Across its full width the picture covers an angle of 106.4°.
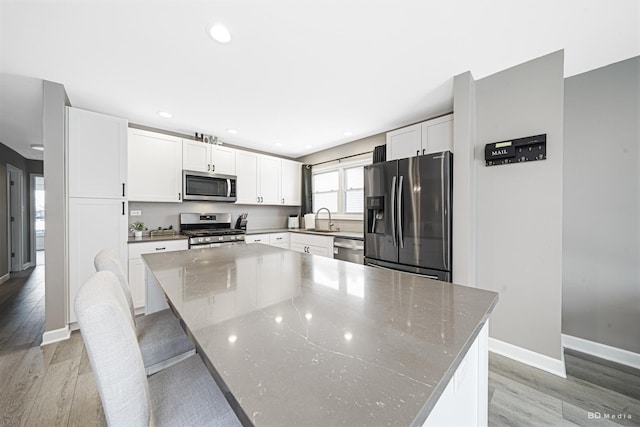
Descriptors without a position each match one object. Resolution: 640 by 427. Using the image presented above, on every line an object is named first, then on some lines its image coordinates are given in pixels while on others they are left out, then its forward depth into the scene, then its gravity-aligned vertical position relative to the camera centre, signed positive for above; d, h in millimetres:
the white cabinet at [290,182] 4719 +602
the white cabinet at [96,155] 2494 +632
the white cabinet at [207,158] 3512 +847
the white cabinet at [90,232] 2486 -222
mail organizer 1939 +525
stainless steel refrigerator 2295 -34
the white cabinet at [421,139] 2605 +876
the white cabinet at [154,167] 3090 +615
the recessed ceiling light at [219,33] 1618 +1248
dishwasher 3232 -531
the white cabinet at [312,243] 3650 -520
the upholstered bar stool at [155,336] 1162 -634
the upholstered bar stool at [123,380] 616 -447
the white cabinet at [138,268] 2837 -664
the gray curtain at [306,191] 4941 +437
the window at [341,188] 4128 +450
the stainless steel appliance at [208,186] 3500 +398
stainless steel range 3362 -286
